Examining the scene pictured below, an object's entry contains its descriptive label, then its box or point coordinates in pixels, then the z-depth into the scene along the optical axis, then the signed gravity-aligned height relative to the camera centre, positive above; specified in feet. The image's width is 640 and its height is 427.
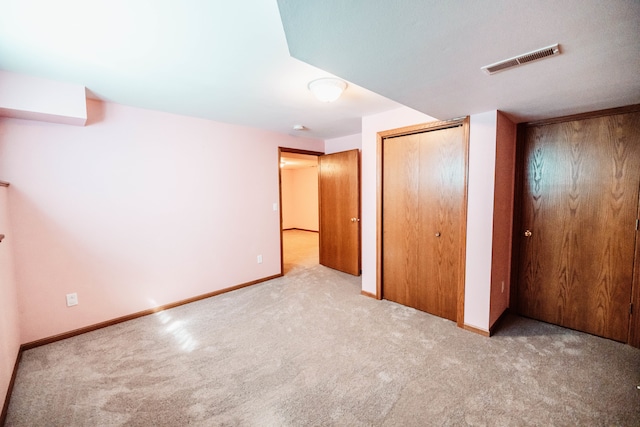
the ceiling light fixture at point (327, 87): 6.66 +2.91
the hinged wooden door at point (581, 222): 7.16 -0.84
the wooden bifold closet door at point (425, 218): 8.25 -0.76
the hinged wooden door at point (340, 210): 13.12 -0.66
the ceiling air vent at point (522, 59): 3.96 +2.23
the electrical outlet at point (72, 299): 7.95 -3.04
